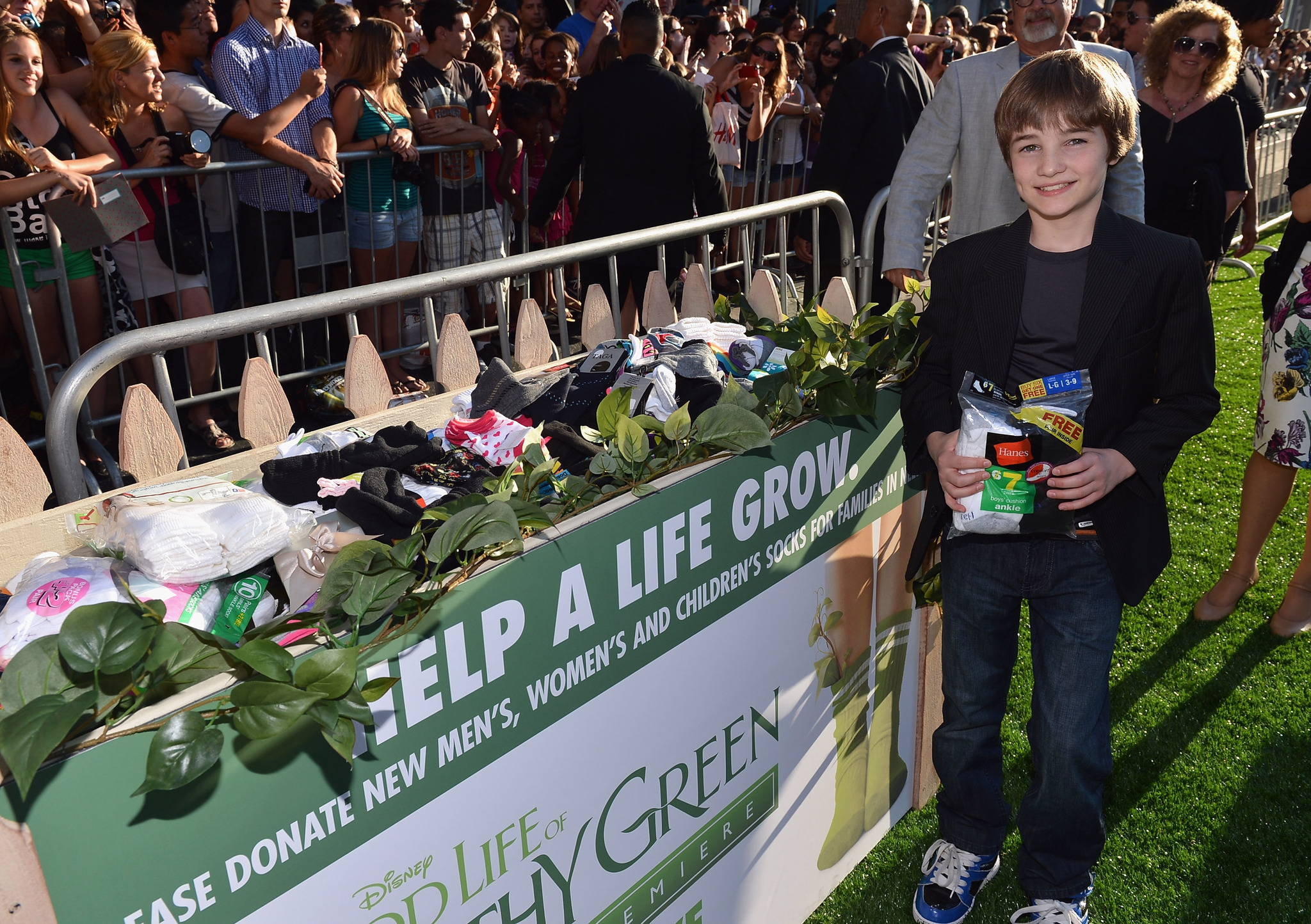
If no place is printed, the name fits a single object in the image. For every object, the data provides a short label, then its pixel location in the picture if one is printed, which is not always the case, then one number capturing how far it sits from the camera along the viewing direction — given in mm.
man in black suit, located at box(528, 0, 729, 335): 4828
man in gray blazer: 3518
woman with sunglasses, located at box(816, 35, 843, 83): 8625
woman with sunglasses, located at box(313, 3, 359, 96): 5266
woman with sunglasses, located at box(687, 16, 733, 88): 8430
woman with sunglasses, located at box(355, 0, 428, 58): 5867
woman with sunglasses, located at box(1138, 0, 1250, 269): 4395
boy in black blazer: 1983
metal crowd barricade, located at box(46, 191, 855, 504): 1884
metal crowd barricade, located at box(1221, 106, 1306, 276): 9836
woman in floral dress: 3258
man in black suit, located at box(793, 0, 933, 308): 5082
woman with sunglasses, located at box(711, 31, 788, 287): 7363
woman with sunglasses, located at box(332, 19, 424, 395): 4992
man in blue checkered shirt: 4703
